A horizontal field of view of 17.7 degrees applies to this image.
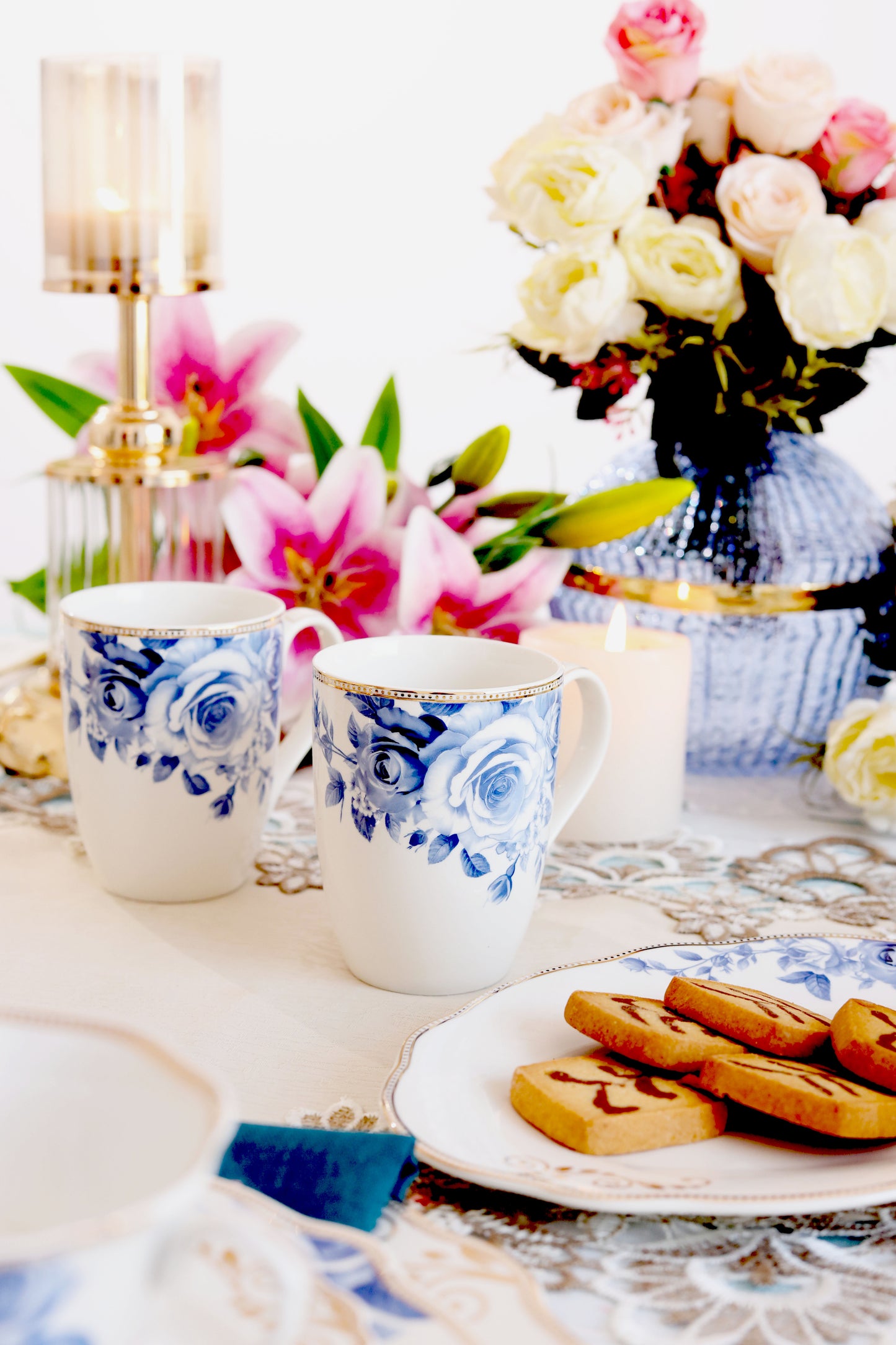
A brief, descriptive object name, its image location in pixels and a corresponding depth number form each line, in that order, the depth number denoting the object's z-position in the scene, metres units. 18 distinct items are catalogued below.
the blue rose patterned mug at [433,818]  1.08
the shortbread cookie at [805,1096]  0.98
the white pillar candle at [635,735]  1.26
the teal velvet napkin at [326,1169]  0.97
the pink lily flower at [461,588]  1.26
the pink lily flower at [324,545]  1.28
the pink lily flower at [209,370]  1.39
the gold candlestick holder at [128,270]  1.32
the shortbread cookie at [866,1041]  1.00
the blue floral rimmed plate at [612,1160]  0.96
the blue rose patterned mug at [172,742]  1.15
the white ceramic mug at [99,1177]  0.65
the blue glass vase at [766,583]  1.33
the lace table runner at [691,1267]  0.94
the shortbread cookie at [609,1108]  0.98
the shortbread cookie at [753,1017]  1.02
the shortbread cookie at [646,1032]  1.01
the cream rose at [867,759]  1.26
